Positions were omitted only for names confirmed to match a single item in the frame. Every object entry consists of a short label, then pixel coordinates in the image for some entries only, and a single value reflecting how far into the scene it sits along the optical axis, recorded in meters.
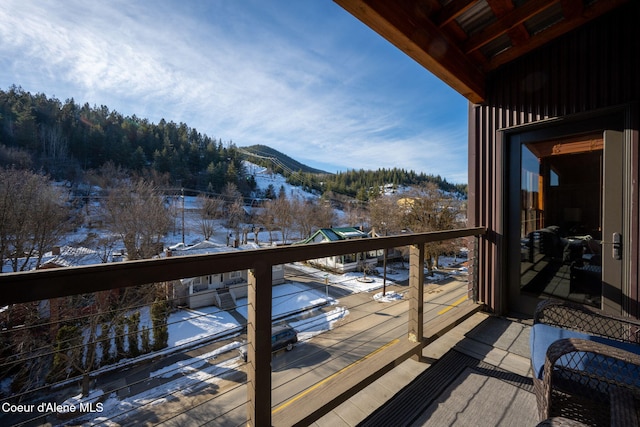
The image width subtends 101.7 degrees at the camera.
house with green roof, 17.45
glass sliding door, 2.37
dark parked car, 7.71
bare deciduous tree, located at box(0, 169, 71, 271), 10.23
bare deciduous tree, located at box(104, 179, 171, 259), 15.77
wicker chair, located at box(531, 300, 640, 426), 0.94
